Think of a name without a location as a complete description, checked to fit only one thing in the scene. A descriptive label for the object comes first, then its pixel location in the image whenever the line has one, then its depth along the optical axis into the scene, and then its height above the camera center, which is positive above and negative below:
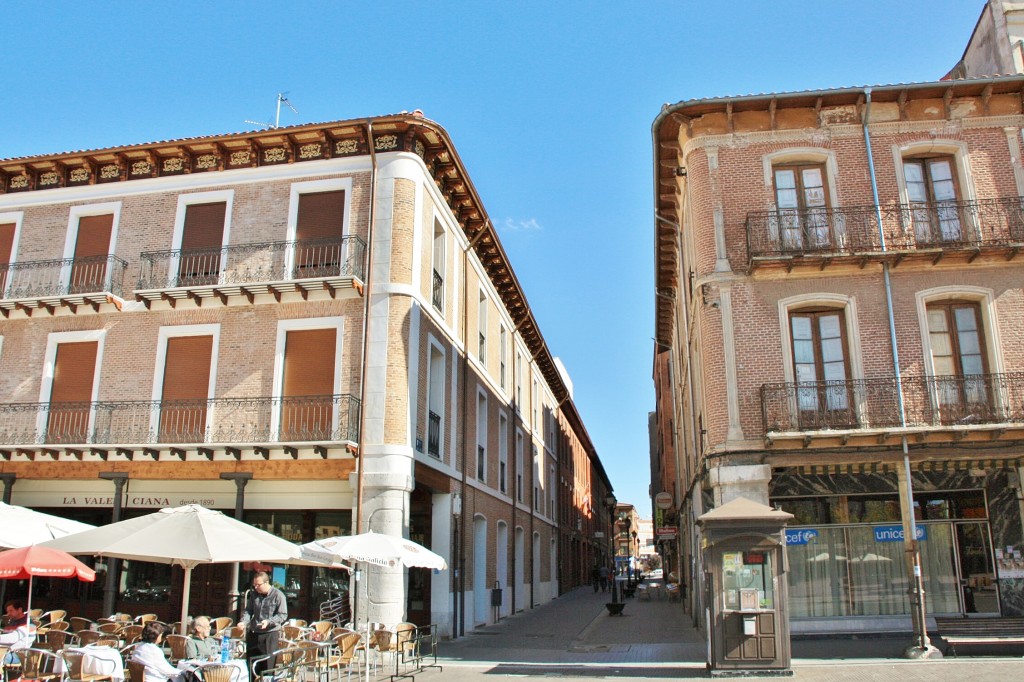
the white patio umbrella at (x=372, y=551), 12.31 +0.05
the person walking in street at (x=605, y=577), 48.46 -1.39
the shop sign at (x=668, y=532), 29.25 +0.76
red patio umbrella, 11.03 -0.10
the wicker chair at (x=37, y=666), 9.90 -1.33
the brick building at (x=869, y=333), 15.48 +4.24
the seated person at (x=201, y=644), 9.18 -0.99
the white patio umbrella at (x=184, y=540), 9.93 +0.18
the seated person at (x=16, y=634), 10.55 -1.02
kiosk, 12.44 -0.55
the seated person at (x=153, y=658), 8.70 -1.08
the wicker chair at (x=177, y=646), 11.28 -1.23
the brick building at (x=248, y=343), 16.62 +4.52
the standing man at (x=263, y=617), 10.23 -0.77
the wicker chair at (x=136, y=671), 8.89 -1.24
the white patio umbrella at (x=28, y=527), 12.31 +0.45
